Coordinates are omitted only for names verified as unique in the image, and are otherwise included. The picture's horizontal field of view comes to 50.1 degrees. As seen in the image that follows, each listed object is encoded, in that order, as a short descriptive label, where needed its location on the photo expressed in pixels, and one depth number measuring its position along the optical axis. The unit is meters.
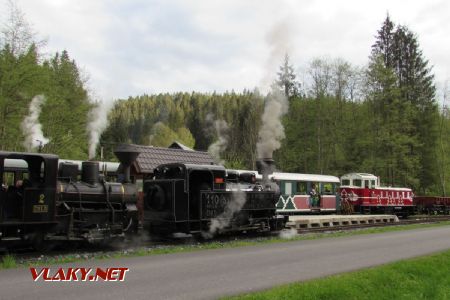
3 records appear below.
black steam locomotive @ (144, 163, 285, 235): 15.12
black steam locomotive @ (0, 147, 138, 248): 11.35
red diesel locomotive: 31.58
